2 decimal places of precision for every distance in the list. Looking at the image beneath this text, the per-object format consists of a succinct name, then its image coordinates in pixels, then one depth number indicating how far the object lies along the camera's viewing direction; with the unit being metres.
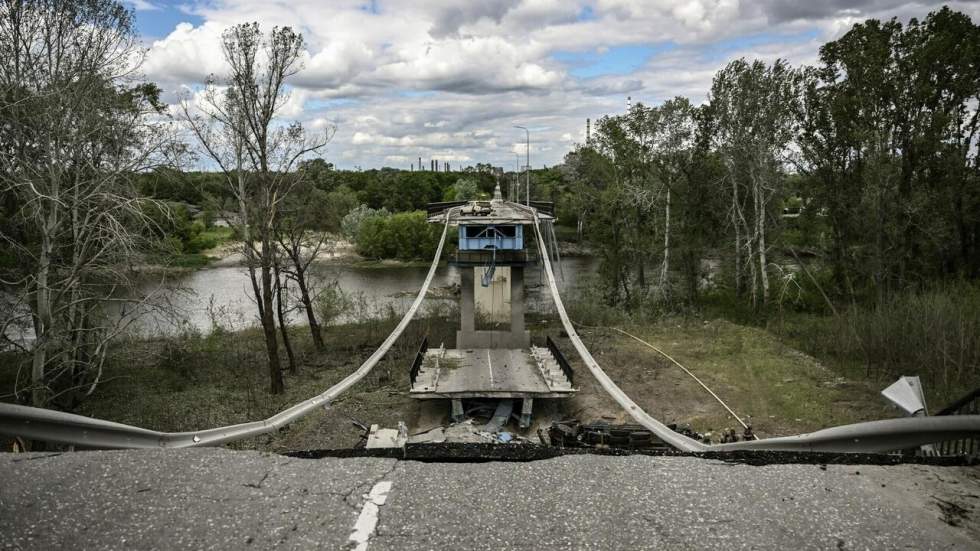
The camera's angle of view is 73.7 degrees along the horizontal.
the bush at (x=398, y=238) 61.38
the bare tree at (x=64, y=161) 11.09
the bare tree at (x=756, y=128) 27.28
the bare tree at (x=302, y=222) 21.47
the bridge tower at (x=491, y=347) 16.02
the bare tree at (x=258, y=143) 18.17
